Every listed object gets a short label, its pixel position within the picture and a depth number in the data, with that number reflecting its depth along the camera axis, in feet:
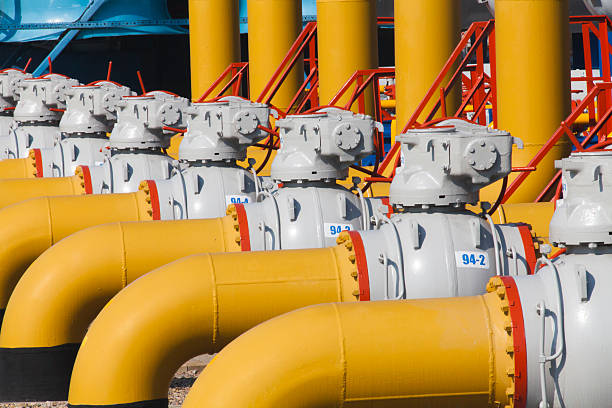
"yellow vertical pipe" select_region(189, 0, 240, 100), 91.90
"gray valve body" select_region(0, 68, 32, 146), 92.23
